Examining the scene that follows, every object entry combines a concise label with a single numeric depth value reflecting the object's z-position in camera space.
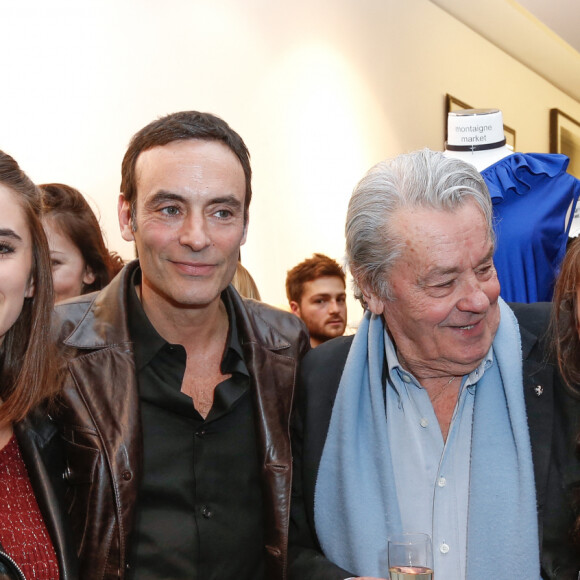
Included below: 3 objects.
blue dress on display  2.85
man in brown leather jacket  2.29
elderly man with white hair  2.06
